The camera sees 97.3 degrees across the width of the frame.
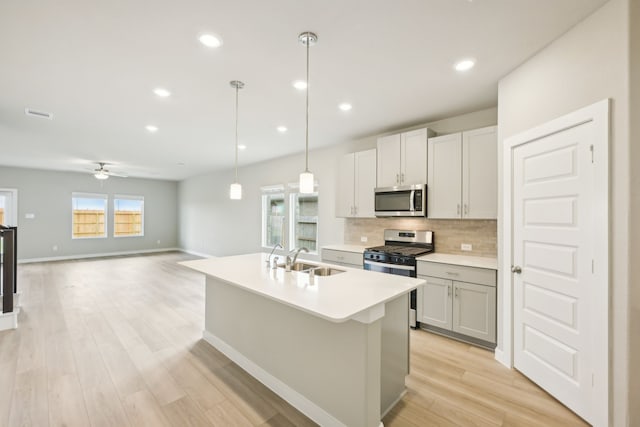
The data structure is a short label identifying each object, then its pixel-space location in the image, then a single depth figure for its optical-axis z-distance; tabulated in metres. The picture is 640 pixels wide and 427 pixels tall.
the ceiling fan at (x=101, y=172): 7.08
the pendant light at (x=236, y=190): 2.90
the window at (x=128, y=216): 9.42
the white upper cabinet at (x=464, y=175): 3.15
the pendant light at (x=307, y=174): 2.05
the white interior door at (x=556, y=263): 1.91
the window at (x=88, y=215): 8.66
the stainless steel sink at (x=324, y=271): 2.68
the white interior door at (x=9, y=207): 7.54
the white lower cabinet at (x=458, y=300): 2.91
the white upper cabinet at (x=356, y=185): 4.24
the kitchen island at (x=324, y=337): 1.72
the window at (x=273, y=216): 6.53
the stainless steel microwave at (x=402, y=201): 3.64
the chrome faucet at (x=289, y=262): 2.53
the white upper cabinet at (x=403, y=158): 3.70
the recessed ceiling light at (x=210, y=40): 2.06
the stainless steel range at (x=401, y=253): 3.49
